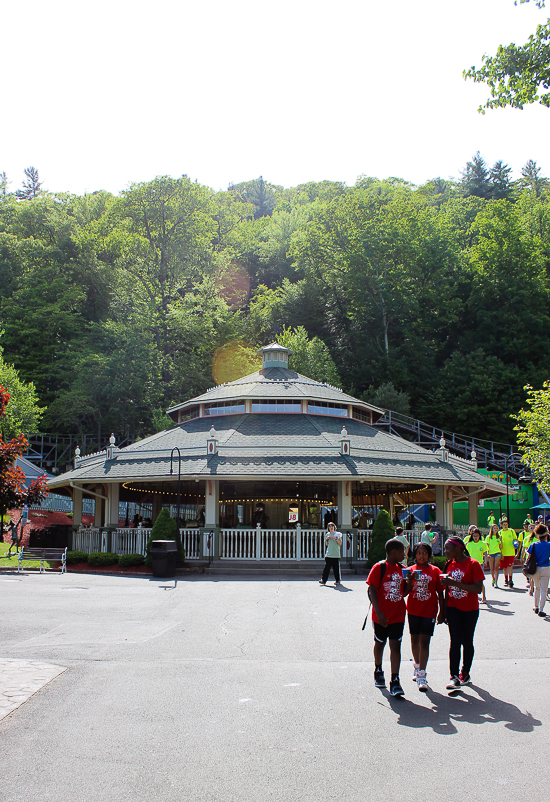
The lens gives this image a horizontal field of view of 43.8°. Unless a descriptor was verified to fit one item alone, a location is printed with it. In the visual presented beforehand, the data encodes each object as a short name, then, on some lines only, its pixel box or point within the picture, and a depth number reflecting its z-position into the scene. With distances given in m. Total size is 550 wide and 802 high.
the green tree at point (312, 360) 55.22
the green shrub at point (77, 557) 26.38
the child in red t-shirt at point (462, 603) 8.30
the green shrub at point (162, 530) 24.11
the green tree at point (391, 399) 54.47
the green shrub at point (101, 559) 25.30
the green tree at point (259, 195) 122.25
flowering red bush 15.70
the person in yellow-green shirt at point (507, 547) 19.30
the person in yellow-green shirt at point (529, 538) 19.34
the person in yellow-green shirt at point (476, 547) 16.34
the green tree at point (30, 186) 108.12
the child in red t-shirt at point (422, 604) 8.16
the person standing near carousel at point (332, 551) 19.73
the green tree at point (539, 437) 30.47
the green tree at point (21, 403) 47.97
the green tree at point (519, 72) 14.22
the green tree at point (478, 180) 83.44
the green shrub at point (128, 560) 24.62
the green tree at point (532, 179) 99.47
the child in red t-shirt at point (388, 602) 8.02
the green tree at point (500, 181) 82.31
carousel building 25.55
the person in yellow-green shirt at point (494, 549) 18.95
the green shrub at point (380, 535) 22.00
